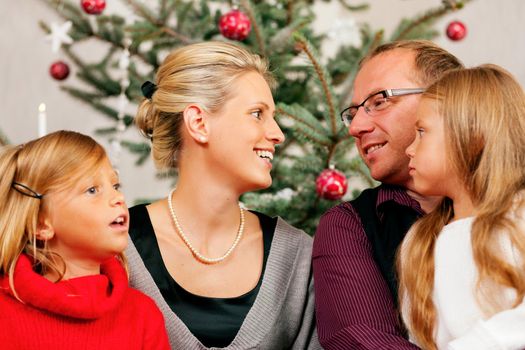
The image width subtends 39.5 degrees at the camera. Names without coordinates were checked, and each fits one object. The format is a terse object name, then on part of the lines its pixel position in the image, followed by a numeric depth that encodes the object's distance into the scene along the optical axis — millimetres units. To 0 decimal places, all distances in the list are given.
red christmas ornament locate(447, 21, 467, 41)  2604
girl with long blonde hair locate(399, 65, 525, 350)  1366
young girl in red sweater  1406
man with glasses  1598
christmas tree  2316
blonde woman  1743
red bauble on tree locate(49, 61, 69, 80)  2721
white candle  1689
